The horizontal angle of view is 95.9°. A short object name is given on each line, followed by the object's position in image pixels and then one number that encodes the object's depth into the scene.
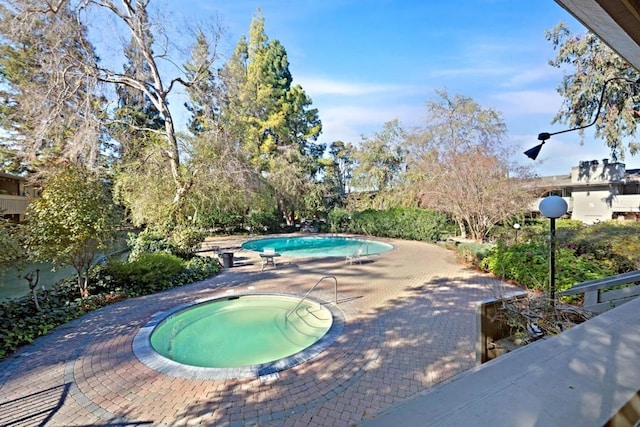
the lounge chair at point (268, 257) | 11.45
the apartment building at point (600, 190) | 18.42
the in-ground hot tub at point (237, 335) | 4.60
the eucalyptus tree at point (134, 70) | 10.15
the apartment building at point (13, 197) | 16.12
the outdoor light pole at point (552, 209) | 4.48
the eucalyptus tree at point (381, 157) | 26.58
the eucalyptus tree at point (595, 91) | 13.83
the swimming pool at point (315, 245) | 16.52
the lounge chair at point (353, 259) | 12.28
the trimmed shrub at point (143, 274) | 8.23
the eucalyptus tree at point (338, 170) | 27.16
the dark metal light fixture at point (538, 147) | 4.78
